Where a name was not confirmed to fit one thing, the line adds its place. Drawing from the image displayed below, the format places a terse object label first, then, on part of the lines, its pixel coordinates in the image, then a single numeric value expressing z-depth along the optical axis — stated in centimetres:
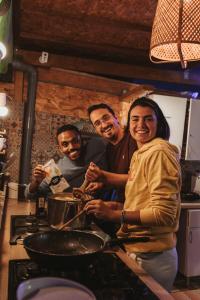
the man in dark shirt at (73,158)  245
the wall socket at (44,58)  378
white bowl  90
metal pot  175
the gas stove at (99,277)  106
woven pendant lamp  141
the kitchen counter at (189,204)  355
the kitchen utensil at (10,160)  357
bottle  227
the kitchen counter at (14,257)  111
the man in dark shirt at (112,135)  237
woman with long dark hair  136
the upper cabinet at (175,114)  385
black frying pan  127
